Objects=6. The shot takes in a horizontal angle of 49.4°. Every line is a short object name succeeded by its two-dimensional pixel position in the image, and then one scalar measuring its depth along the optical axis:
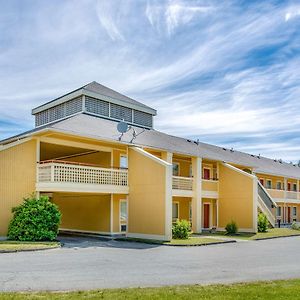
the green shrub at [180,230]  17.42
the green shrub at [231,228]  21.46
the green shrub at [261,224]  22.82
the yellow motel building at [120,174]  15.91
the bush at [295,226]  26.64
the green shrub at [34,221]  14.54
